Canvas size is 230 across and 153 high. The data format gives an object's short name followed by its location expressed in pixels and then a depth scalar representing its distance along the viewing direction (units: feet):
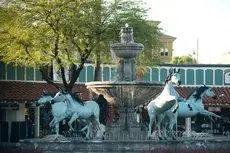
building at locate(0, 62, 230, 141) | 150.10
